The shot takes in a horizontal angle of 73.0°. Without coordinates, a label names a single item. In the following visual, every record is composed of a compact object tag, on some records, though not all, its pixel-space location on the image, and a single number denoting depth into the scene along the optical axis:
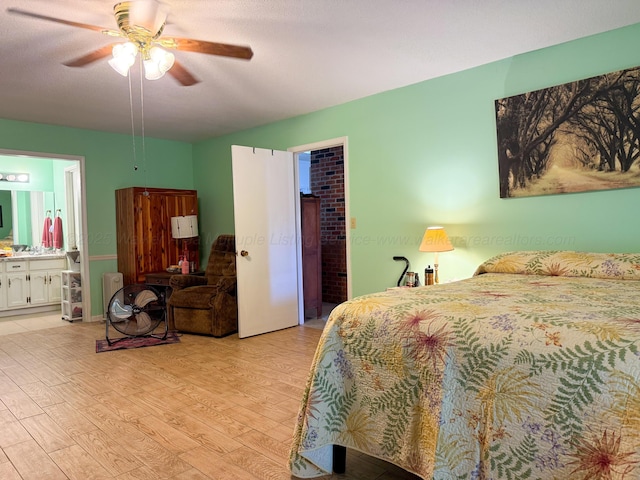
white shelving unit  5.33
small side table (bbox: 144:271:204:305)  4.97
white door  4.29
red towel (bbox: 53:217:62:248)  6.40
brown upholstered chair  4.34
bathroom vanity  5.82
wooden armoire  5.18
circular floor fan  3.98
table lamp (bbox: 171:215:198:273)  5.35
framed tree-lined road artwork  2.79
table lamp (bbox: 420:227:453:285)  3.37
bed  1.16
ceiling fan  2.30
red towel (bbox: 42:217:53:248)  6.48
